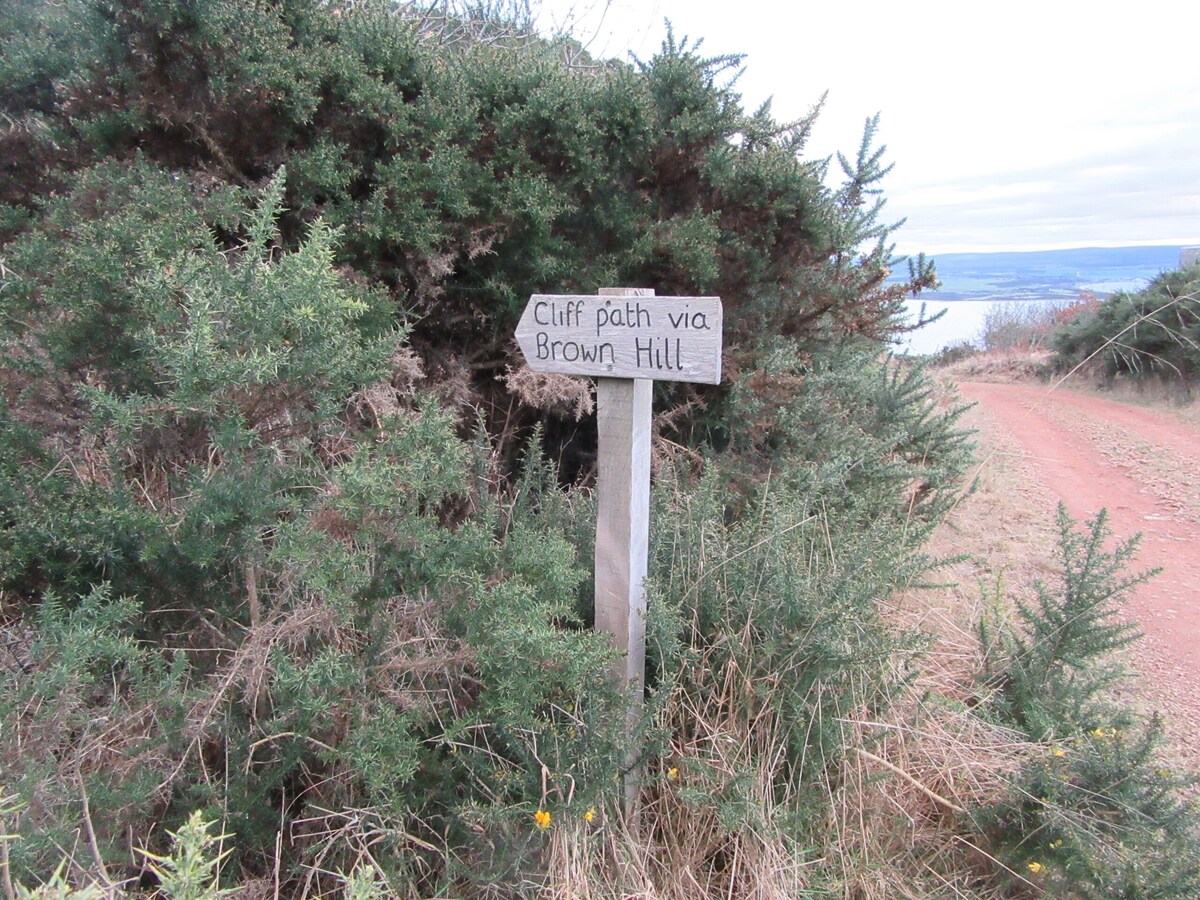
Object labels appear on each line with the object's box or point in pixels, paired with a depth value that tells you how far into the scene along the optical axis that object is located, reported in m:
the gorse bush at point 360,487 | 1.91
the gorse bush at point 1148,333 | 12.20
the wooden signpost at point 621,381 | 2.26
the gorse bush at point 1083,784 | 2.15
